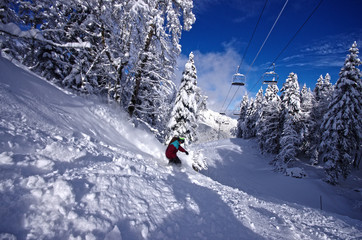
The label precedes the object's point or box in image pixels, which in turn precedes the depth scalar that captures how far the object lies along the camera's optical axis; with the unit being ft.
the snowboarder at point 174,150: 21.73
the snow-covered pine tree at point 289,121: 68.90
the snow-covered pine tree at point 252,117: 132.67
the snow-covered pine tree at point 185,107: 48.91
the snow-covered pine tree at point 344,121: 55.16
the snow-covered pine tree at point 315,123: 79.30
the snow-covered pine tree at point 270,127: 85.10
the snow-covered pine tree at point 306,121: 76.95
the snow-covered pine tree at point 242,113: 152.42
